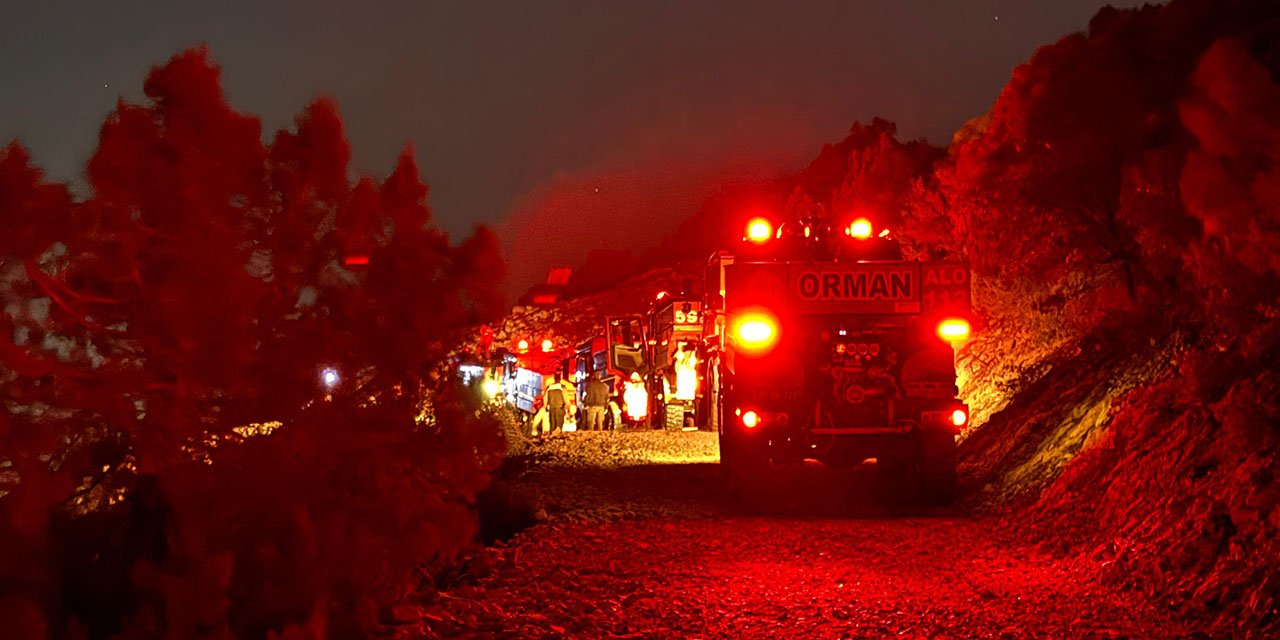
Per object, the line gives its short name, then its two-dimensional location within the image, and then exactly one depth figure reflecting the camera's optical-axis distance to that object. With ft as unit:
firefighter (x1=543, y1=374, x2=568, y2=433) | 96.58
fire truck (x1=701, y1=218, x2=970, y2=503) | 45.14
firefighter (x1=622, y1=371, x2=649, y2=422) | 98.27
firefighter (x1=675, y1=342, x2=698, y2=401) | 86.84
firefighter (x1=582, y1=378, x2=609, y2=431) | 94.38
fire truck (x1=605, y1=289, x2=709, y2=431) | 84.58
